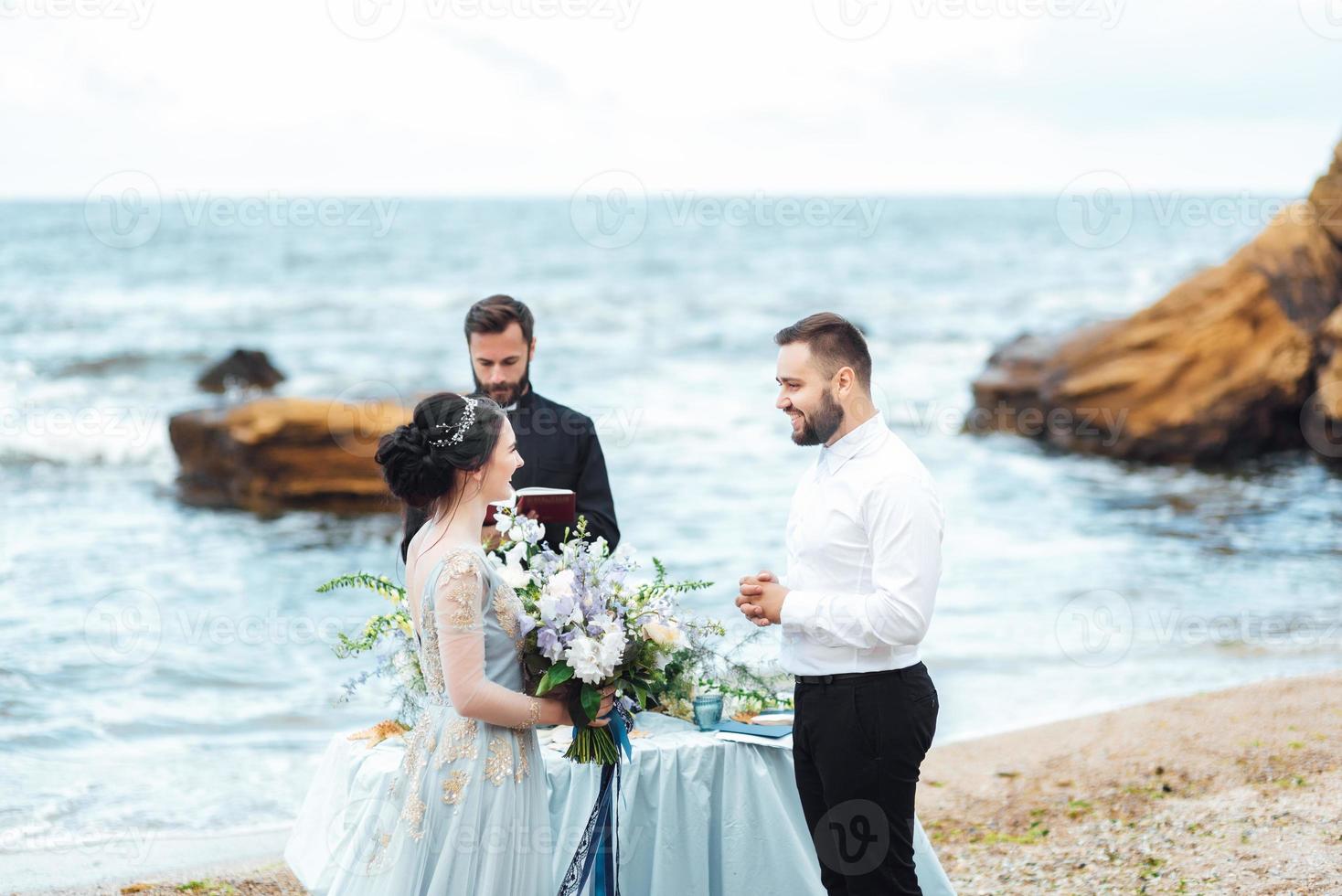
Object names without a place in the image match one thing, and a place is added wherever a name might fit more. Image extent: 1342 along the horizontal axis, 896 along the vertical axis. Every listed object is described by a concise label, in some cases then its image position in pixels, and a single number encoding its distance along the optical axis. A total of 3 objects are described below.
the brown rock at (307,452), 15.12
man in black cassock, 5.18
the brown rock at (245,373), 23.92
